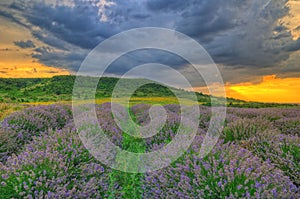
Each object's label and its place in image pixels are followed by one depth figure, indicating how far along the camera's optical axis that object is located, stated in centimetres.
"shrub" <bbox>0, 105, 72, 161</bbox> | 331
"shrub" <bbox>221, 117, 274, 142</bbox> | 363
